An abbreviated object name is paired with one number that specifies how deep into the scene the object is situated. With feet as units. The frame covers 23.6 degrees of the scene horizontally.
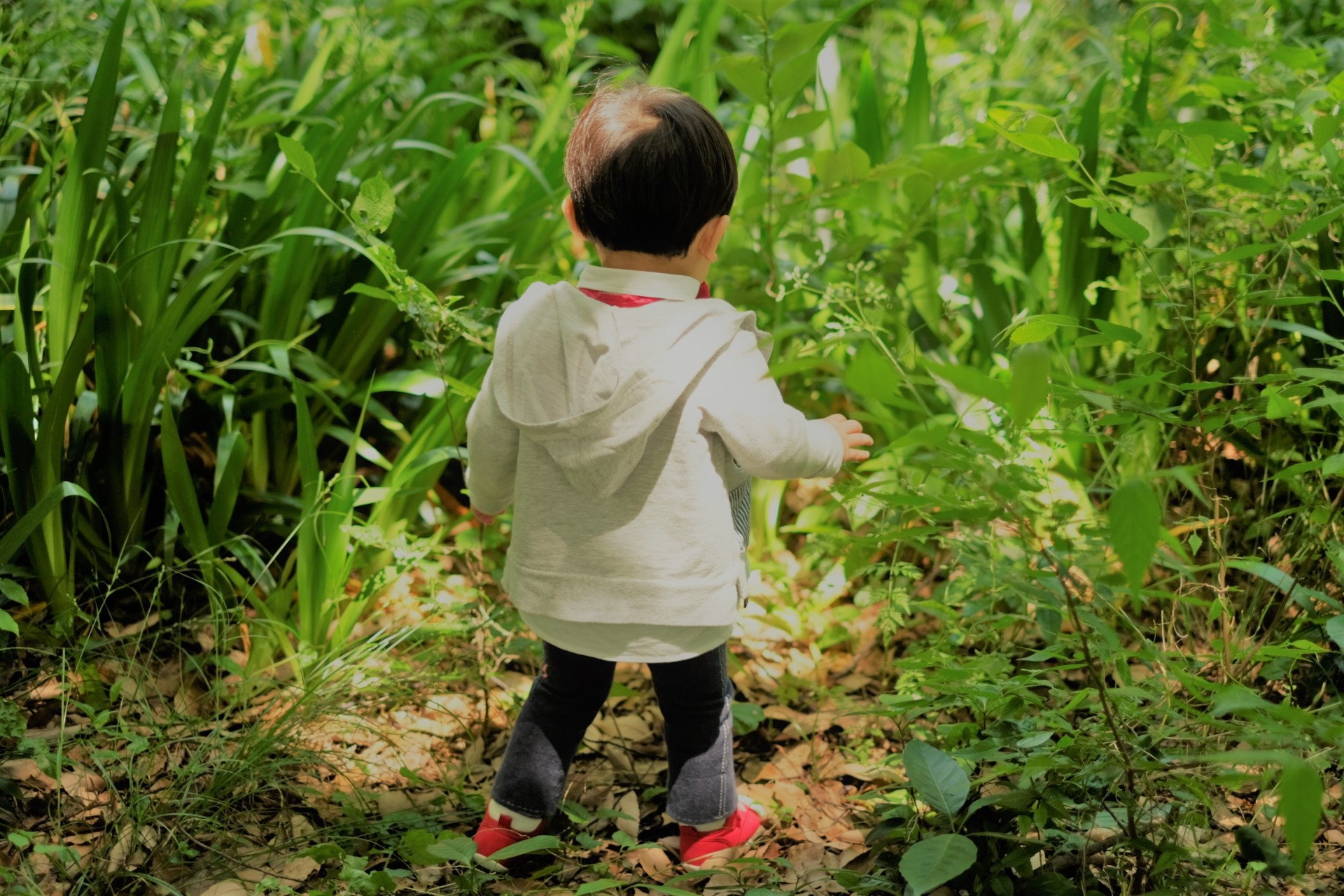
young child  8.87
